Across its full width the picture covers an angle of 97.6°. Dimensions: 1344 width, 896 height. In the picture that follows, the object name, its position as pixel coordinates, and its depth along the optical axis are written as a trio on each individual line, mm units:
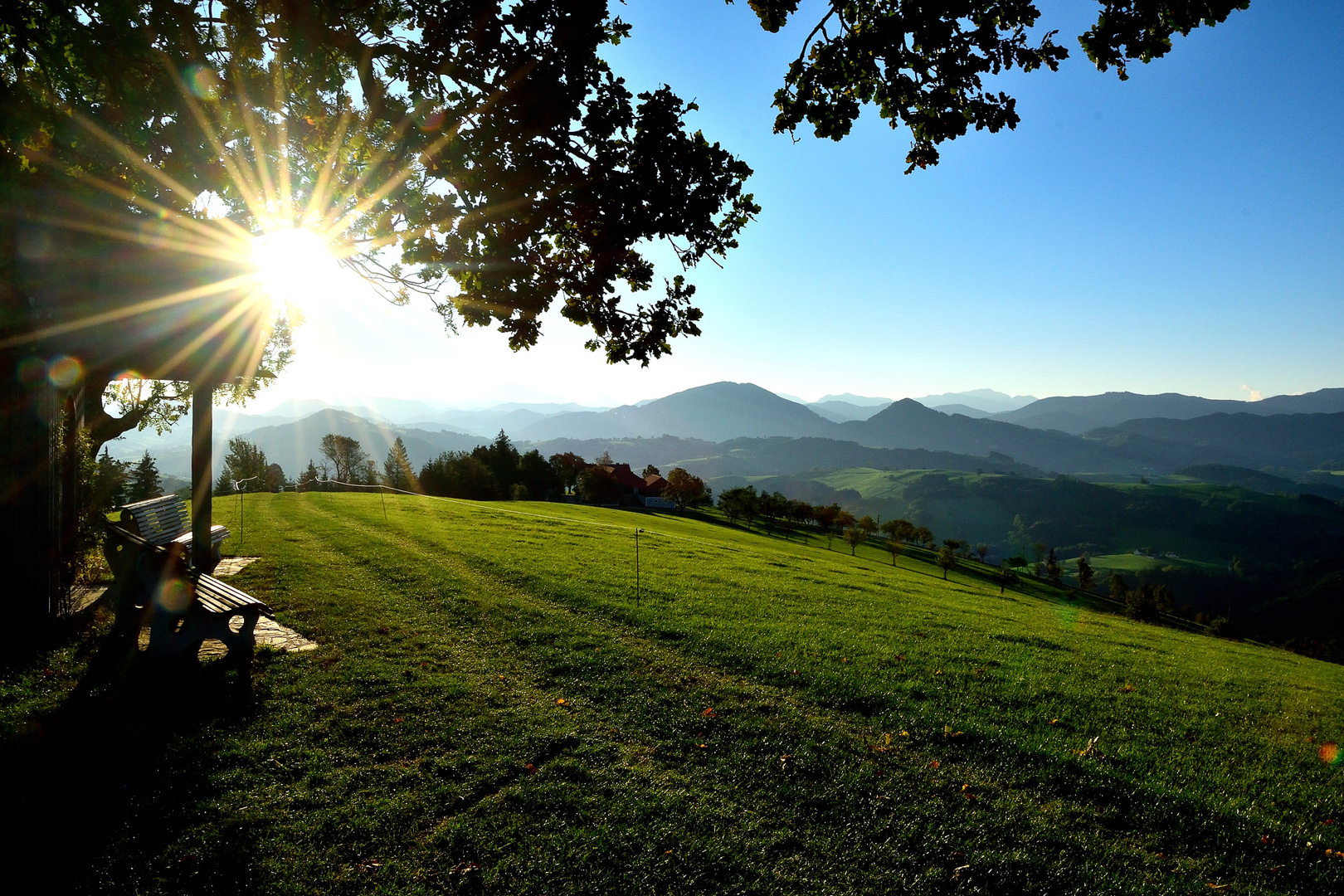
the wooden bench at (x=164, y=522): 12055
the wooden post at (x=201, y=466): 11375
